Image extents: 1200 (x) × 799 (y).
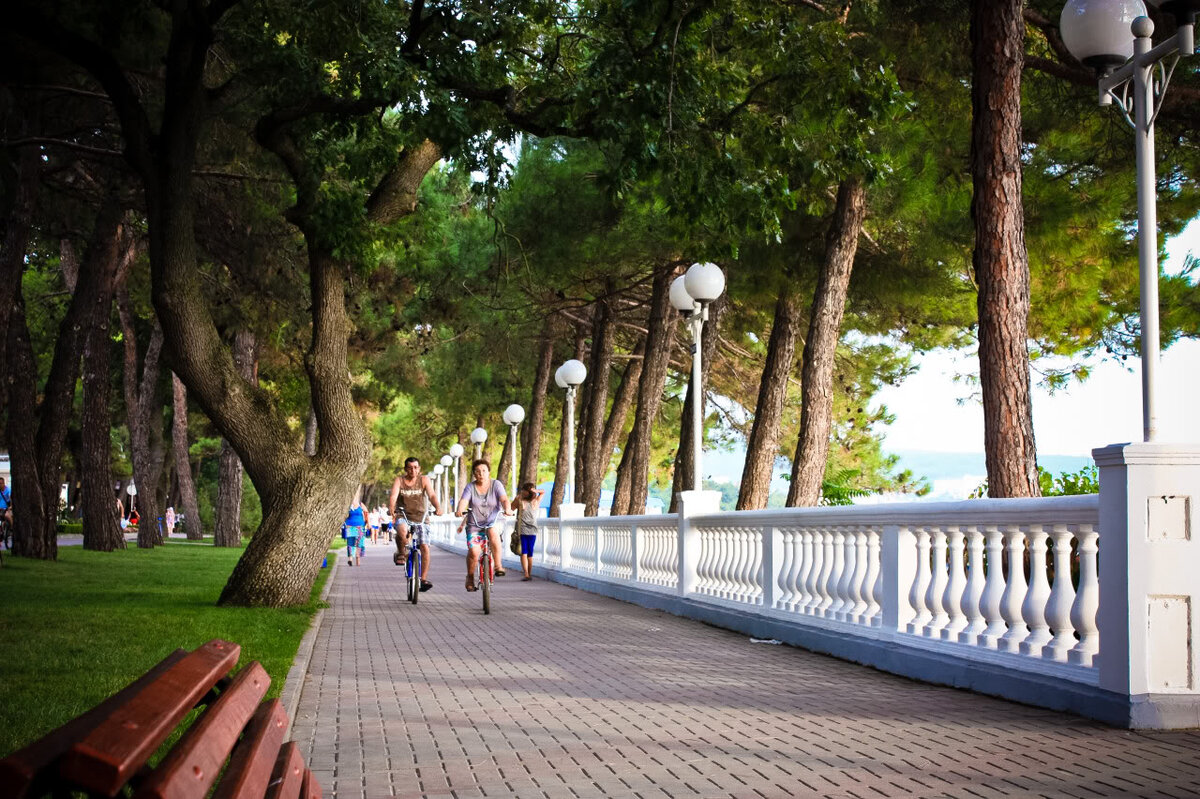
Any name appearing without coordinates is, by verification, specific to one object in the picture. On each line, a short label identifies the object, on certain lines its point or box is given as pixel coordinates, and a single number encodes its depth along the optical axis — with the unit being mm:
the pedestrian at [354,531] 32719
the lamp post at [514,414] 33562
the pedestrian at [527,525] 23766
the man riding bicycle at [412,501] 17266
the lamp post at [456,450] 52081
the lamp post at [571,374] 25344
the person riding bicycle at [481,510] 17219
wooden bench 1812
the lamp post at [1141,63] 7586
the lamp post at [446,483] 60578
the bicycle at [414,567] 17688
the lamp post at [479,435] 43469
